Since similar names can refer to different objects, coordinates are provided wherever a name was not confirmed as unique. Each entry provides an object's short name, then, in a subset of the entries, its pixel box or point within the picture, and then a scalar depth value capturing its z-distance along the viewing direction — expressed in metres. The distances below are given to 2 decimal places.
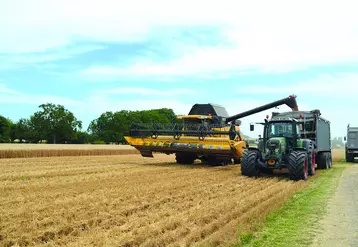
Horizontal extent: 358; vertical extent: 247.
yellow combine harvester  16.09
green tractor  12.81
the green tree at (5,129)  75.81
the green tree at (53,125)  80.94
